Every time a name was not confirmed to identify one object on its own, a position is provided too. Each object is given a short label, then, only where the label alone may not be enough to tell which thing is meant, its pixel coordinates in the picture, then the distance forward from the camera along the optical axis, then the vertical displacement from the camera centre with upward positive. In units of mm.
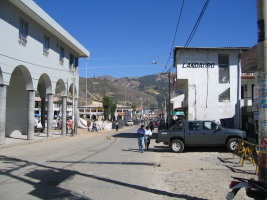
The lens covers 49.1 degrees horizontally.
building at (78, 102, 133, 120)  100438 +73
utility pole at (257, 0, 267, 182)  5633 +523
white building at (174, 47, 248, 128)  29000 +3172
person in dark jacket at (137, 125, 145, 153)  16281 -1431
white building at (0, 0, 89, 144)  18891 +4197
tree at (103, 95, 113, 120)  80188 +1464
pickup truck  15766 -1310
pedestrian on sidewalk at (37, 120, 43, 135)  28341 -1543
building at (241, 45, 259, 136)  15234 +2000
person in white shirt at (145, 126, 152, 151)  17172 -1506
